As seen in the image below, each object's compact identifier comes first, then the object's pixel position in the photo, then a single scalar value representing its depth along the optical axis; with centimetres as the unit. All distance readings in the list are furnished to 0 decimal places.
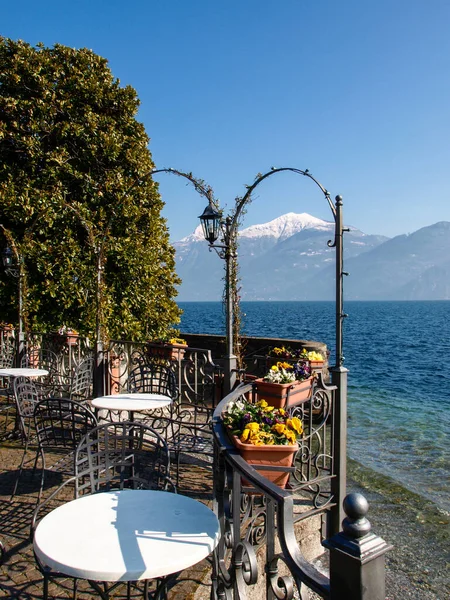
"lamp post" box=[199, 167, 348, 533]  512
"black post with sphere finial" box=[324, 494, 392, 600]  129
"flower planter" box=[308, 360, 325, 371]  594
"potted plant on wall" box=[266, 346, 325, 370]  684
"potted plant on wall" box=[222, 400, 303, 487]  343
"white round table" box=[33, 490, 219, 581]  187
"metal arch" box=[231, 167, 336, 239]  539
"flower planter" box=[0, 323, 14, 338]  1088
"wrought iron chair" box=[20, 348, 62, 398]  758
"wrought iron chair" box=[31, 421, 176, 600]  295
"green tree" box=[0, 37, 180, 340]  1083
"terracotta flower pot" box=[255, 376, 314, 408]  505
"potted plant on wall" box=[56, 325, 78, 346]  1002
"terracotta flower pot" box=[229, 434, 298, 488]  342
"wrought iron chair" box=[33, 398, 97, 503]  374
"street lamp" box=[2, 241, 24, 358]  816
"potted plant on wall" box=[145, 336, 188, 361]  729
